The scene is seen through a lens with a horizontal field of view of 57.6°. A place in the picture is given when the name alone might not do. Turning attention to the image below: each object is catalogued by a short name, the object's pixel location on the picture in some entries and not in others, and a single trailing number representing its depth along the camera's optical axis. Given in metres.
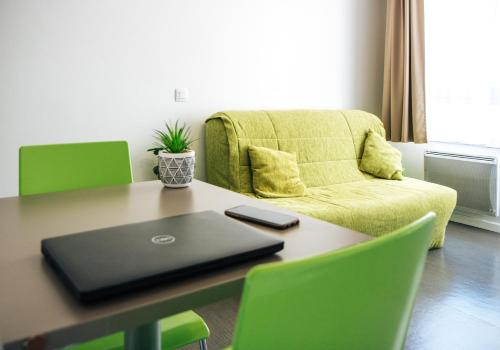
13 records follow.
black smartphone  1.05
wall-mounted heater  3.55
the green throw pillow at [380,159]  3.57
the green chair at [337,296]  0.49
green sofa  2.81
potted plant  1.44
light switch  3.09
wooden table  0.62
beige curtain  3.88
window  3.49
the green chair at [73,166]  1.56
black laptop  0.70
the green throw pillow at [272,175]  2.95
